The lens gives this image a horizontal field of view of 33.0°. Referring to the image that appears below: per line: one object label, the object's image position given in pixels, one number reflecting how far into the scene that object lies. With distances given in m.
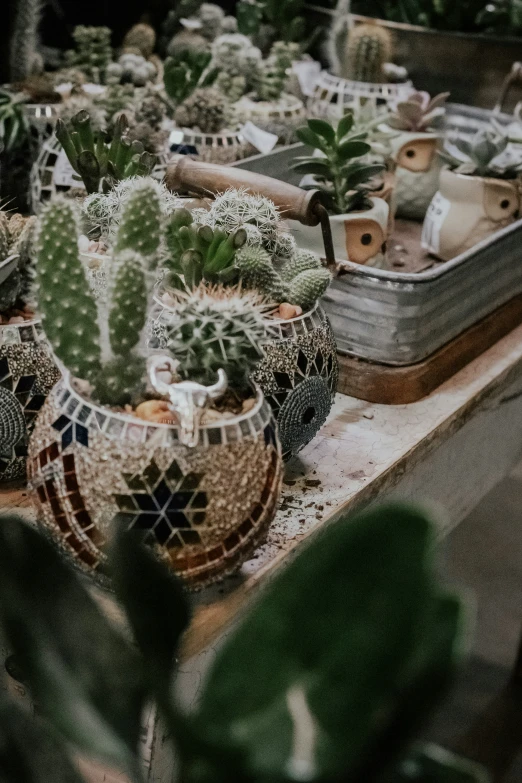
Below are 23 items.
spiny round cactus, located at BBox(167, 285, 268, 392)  0.64
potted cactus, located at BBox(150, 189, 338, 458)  0.79
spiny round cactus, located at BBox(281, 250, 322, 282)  0.88
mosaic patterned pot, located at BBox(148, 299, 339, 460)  0.83
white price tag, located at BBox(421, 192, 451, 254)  1.40
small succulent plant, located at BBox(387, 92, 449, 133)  1.63
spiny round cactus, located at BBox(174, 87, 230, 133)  1.47
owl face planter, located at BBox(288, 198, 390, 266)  1.17
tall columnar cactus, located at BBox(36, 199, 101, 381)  0.60
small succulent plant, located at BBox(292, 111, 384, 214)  1.16
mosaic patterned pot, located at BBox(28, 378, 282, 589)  0.64
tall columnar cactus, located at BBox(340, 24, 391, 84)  1.94
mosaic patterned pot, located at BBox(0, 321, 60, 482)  0.76
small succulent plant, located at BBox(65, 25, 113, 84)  1.78
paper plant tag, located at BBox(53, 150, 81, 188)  1.29
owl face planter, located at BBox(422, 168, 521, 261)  1.38
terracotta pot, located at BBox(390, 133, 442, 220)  1.61
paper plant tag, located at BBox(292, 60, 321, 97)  2.04
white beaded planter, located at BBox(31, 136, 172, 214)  1.30
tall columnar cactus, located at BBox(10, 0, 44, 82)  1.68
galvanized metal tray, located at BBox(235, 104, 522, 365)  1.06
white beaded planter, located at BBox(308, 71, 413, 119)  1.88
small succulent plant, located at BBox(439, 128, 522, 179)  1.38
